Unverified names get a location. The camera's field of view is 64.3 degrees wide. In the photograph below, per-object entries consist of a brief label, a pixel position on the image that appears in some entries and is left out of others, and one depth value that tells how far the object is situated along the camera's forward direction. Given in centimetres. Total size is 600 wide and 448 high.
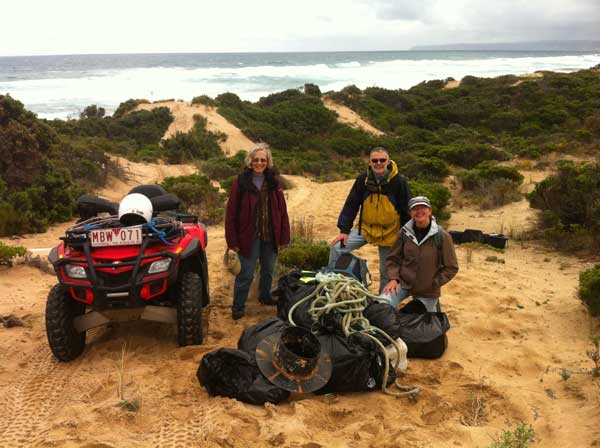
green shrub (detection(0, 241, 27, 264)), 559
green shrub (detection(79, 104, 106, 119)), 2591
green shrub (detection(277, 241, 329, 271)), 581
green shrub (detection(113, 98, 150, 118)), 2636
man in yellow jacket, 427
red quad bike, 337
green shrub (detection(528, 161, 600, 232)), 672
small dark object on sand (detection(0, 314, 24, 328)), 428
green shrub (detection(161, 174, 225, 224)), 873
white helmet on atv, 370
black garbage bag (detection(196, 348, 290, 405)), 291
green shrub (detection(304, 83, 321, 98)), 3138
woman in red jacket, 425
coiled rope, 314
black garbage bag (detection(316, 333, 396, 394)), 305
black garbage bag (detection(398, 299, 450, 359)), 367
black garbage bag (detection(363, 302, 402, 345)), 346
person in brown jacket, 386
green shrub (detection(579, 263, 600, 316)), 427
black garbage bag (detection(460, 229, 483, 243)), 712
